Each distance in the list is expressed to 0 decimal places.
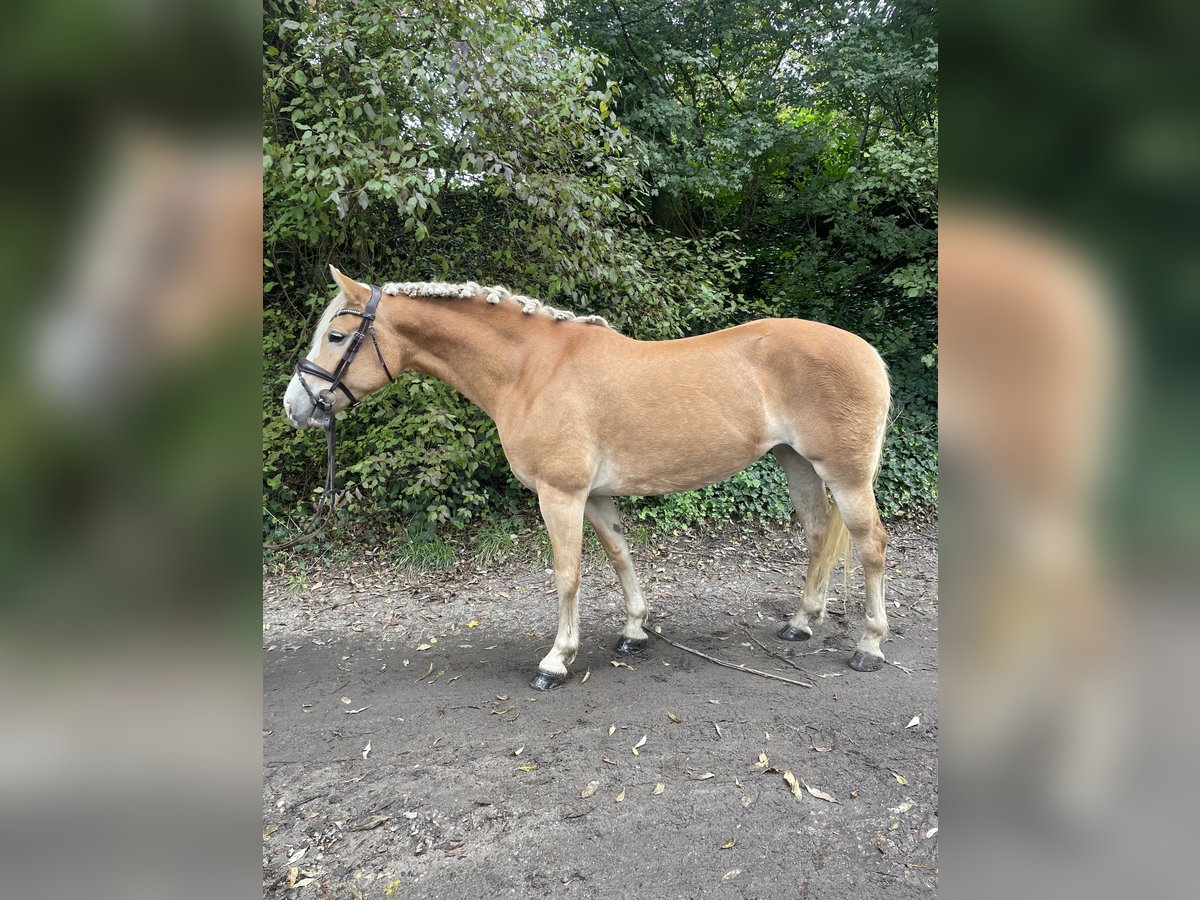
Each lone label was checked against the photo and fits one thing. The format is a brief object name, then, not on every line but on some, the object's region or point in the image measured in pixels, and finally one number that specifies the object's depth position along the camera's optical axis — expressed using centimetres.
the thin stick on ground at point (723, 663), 320
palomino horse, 302
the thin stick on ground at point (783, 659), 334
